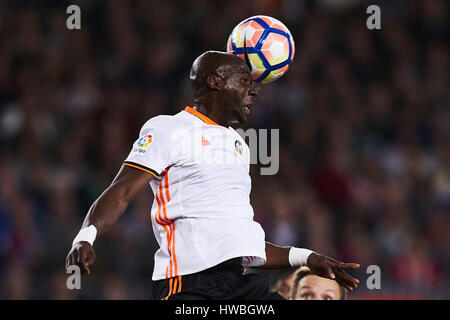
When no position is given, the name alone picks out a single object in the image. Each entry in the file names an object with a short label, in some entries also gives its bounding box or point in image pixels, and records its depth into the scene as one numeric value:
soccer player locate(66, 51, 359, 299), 7.36
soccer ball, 9.26
